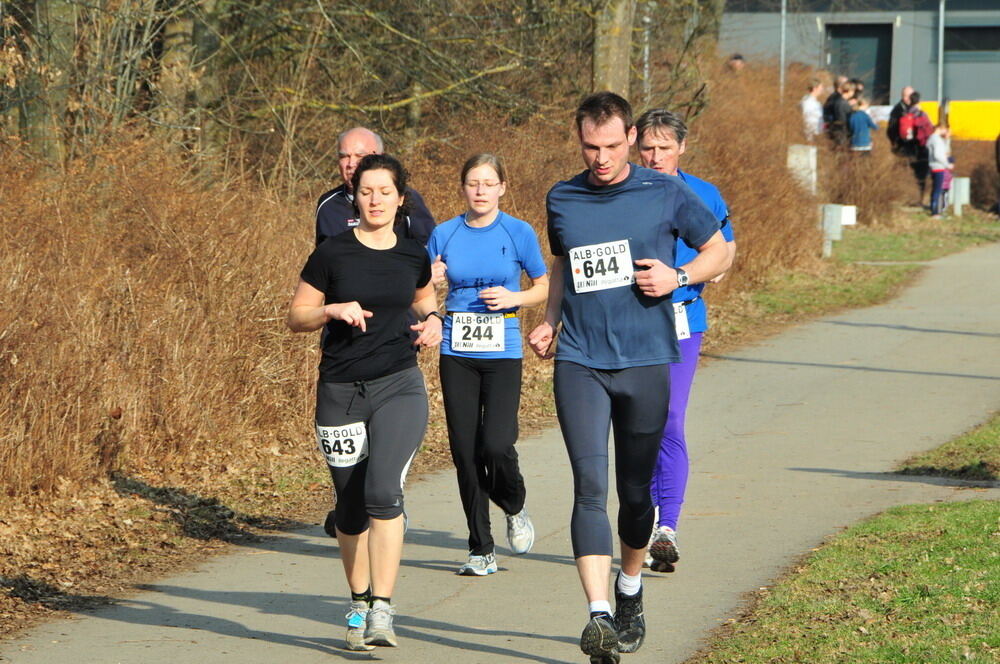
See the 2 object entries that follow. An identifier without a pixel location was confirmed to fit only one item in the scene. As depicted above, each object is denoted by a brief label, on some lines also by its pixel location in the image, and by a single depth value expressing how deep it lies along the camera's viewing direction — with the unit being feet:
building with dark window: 167.63
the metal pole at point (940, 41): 164.55
